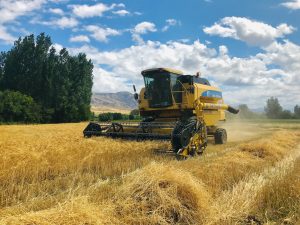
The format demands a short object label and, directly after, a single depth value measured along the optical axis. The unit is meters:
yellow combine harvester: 8.02
